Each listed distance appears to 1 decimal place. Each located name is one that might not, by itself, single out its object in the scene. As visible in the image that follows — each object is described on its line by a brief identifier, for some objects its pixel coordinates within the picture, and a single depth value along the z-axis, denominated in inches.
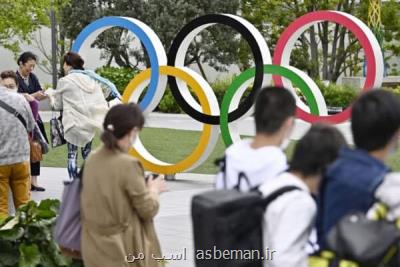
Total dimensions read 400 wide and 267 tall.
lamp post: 1128.8
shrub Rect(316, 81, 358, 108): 1008.2
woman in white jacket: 440.8
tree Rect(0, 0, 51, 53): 970.7
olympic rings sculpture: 492.1
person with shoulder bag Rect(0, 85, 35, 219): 334.6
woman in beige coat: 187.0
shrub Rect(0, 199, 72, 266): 248.1
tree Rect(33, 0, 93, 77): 1222.9
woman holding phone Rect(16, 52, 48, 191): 458.3
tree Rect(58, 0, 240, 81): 1187.3
